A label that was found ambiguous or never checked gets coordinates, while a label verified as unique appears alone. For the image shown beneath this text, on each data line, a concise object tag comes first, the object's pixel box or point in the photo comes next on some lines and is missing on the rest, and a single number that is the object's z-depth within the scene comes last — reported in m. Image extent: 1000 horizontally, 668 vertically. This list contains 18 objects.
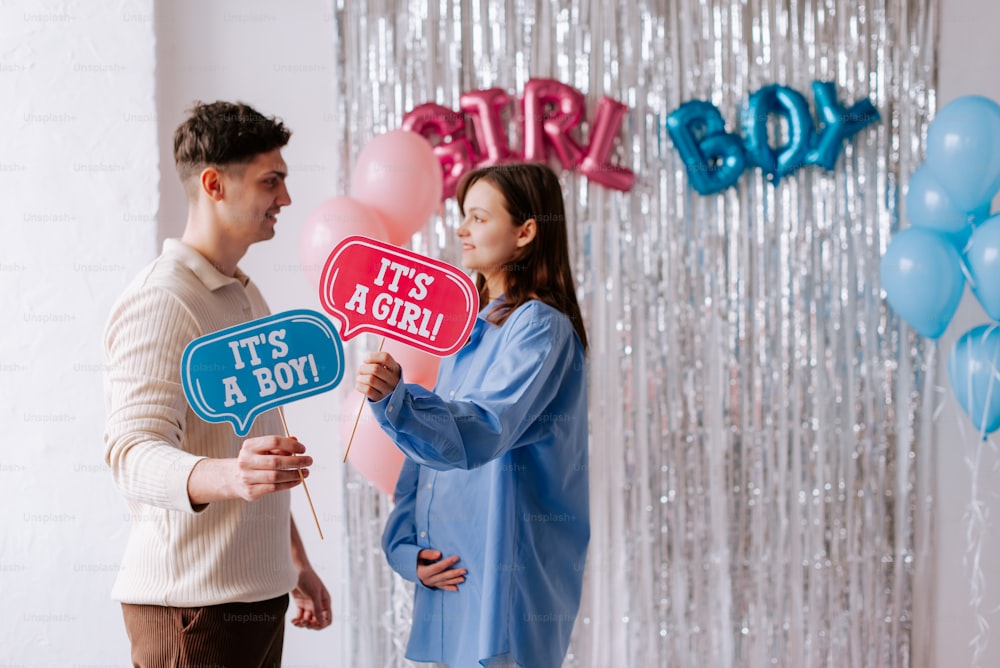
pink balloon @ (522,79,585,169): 2.63
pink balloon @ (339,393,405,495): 2.22
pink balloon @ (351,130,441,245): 2.29
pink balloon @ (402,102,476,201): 2.63
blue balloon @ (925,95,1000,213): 2.23
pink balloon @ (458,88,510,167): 2.63
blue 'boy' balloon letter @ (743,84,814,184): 2.69
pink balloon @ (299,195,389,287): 2.21
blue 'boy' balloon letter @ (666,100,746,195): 2.68
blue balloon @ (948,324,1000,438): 2.36
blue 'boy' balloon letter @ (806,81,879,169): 2.70
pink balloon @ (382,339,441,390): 2.15
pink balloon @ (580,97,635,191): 2.66
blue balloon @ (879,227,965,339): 2.32
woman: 1.42
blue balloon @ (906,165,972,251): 2.37
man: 1.20
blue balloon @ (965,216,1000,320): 2.22
